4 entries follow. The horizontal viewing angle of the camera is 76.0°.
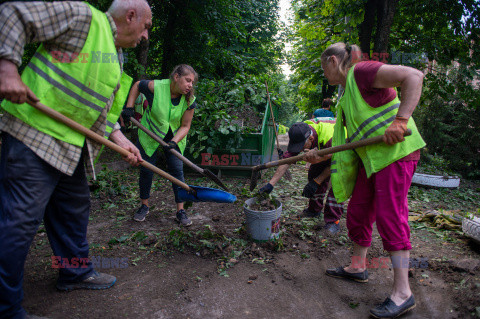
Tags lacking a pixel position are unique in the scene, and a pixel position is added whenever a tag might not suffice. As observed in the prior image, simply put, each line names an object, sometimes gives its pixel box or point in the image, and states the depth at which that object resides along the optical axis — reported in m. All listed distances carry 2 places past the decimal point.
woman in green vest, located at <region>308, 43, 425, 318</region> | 2.09
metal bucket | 3.21
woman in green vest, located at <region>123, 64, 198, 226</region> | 3.70
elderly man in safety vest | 1.69
